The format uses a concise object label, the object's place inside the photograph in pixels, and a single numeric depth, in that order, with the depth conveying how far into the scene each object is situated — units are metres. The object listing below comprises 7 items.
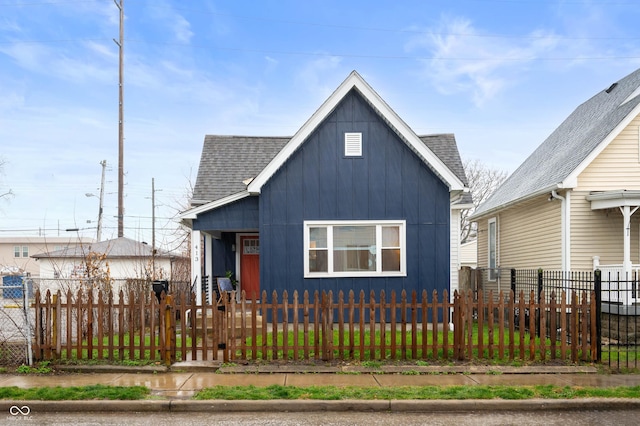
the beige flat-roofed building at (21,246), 60.31
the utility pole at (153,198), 46.81
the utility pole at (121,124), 26.95
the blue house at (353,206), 14.73
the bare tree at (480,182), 47.59
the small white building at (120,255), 29.08
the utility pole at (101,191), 42.87
